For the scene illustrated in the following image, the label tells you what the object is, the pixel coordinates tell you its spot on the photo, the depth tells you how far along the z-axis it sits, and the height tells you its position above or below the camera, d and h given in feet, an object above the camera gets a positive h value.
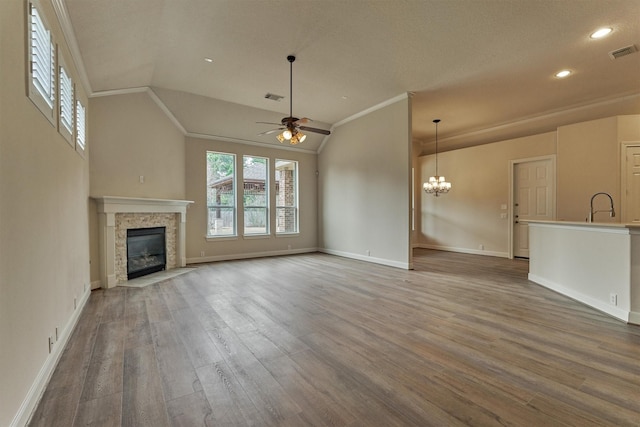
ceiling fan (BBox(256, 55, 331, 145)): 13.79 +4.02
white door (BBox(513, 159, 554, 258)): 21.91 +0.88
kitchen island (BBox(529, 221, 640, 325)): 10.05 -2.40
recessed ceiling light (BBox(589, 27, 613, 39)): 12.04 +7.55
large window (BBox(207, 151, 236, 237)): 23.09 +1.35
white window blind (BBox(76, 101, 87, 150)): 11.99 +3.84
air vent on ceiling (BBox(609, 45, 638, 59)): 13.44 +7.53
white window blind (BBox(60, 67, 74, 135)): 9.40 +3.89
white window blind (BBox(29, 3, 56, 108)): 6.64 +3.95
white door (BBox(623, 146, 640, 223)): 17.99 +1.37
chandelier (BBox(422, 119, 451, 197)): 24.84 +2.02
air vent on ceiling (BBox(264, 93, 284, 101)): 19.00 +7.70
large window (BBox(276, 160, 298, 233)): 26.76 +1.28
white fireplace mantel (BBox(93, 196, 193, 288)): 15.21 -0.86
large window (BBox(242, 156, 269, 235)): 24.79 +1.39
